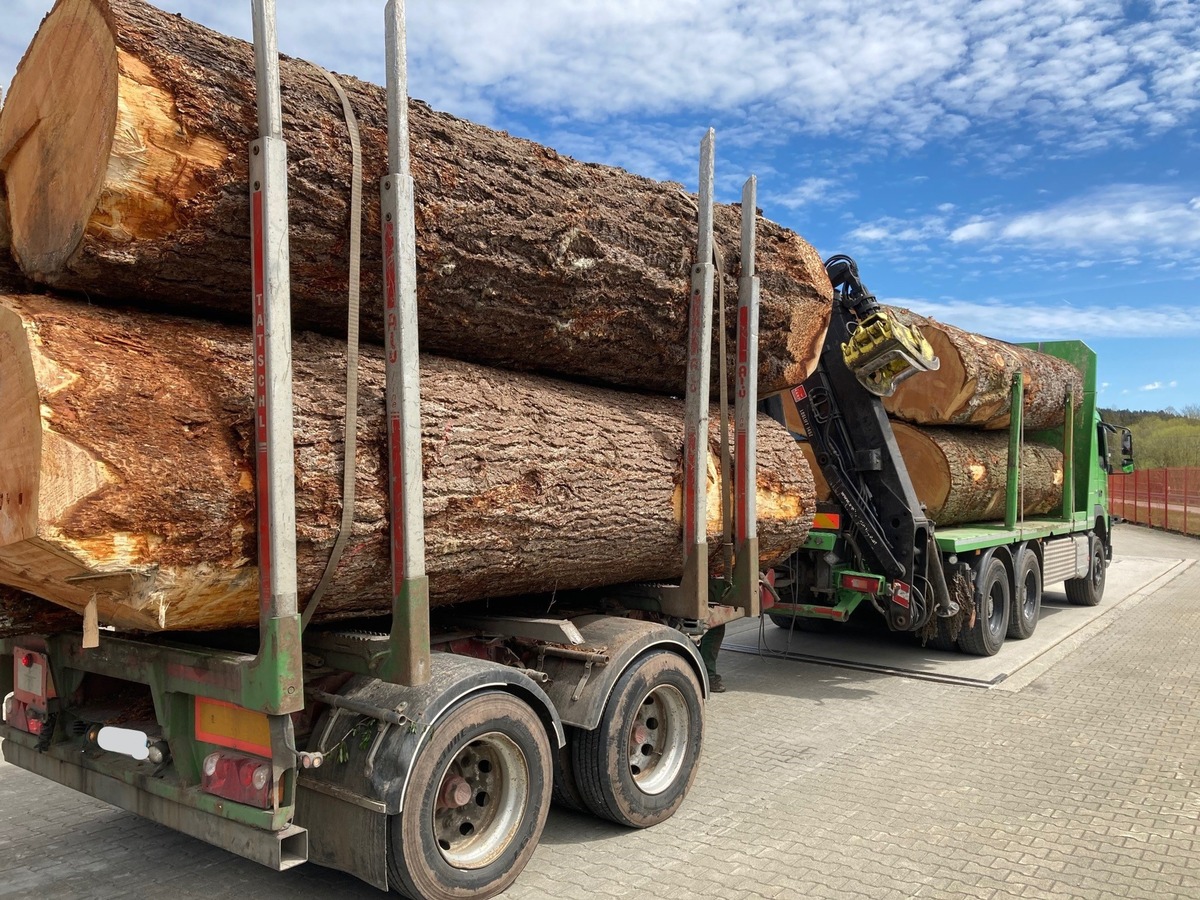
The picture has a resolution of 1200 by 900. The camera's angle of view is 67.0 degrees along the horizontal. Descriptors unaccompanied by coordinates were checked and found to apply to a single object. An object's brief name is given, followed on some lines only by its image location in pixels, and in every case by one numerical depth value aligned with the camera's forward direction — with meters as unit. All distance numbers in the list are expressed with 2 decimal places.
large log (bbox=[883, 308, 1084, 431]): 8.66
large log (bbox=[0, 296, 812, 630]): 2.74
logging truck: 7.39
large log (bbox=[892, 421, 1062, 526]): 8.56
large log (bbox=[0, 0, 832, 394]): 2.99
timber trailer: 3.04
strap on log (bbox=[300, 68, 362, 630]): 3.26
